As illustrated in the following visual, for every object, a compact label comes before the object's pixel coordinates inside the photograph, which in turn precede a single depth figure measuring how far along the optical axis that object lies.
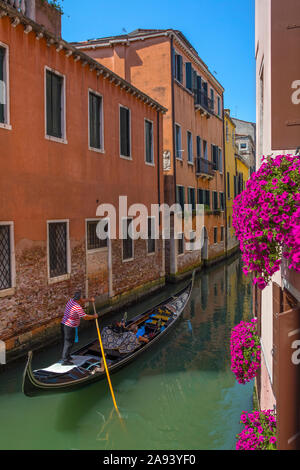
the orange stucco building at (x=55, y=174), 6.62
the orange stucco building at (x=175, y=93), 14.52
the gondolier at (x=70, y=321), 6.06
